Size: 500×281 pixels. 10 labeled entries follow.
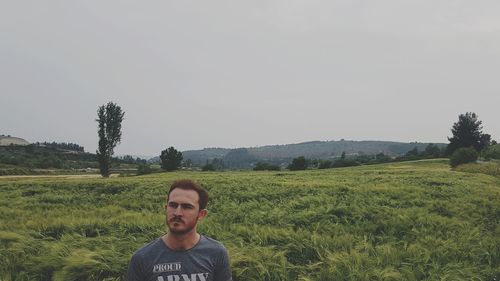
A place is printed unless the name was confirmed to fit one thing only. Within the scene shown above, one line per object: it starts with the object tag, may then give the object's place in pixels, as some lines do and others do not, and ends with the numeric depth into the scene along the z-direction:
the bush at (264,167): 92.43
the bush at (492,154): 78.65
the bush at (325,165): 90.29
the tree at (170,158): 89.31
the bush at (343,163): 88.56
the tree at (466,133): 94.69
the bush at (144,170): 87.47
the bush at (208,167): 99.62
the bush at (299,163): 85.44
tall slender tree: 66.38
